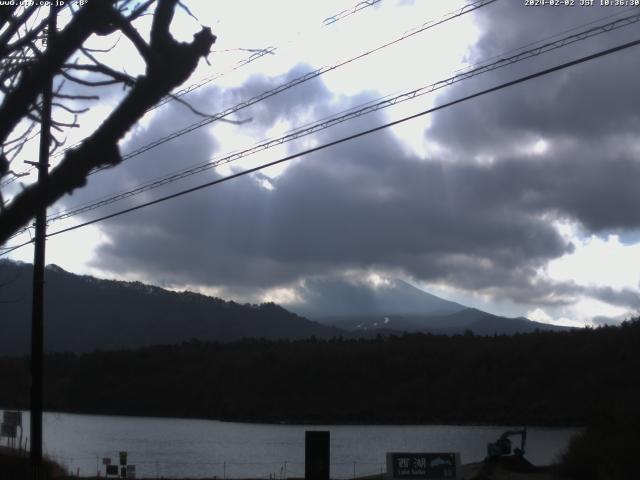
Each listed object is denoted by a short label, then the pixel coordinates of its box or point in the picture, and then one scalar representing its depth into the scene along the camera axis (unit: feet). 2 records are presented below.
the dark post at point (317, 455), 68.13
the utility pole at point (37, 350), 65.31
